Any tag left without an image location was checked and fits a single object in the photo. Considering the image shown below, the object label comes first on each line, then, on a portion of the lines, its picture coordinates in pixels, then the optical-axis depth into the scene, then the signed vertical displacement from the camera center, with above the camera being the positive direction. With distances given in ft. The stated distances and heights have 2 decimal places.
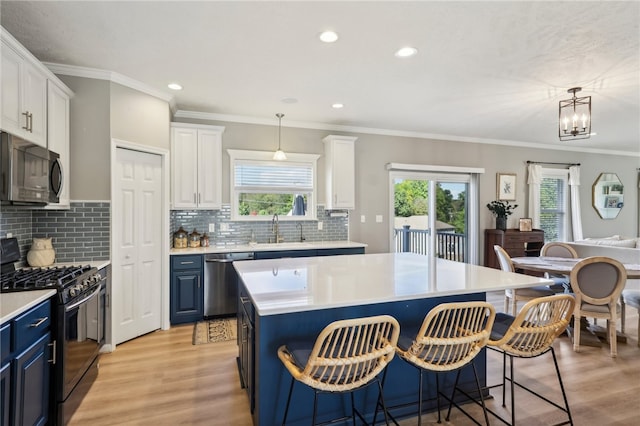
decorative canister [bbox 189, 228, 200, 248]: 14.12 -1.21
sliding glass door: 18.84 -0.13
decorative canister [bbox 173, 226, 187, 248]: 14.07 -1.17
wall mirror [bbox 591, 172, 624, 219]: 23.32 +1.19
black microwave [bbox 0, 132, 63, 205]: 6.81 +0.86
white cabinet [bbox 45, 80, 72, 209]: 8.97 +2.31
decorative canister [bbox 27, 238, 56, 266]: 9.10 -1.16
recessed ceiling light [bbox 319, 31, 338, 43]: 8.21 +4.33
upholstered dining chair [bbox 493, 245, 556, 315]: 12.06 -2.89
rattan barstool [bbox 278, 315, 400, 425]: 4.97 -2.35
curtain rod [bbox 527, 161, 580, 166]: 21.34 +3.18
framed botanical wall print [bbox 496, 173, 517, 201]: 20.57 +1.58
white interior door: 10.84 -1.14
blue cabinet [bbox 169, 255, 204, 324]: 12.75 -3.01
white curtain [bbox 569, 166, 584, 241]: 22.13 +0.67
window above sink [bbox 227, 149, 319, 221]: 15.57 +1.20
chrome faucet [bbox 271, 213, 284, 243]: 15.98 -0.79
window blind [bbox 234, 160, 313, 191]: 15.66 +1.71
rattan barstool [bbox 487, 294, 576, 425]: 6.19 -2.19
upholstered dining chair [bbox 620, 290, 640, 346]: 11.04 -2.91
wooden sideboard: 18.86 -1.72
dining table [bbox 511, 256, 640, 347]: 11.04 -1.94
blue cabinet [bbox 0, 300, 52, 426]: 5.22 -2.67
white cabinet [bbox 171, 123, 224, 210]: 13.74 +1.86
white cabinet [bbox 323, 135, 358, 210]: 16.06 +1.92
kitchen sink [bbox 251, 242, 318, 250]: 14.13 -1.49
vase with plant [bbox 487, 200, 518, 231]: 19.60 +0.06
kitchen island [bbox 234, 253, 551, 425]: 6.06 -1.92
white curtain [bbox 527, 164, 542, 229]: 21.09 +1.32
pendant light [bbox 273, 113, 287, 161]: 14.46 +2.38
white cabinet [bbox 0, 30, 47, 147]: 7.12 +2.65
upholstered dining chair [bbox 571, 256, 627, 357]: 10.18 -2.38
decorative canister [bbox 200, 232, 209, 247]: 14.53 -1.29
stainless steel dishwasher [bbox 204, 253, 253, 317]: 13.24 -2.83
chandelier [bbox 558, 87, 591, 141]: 11.69 +3.90
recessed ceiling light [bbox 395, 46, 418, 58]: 9.00 +4.35
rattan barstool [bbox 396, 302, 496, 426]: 5.58 -2.32
